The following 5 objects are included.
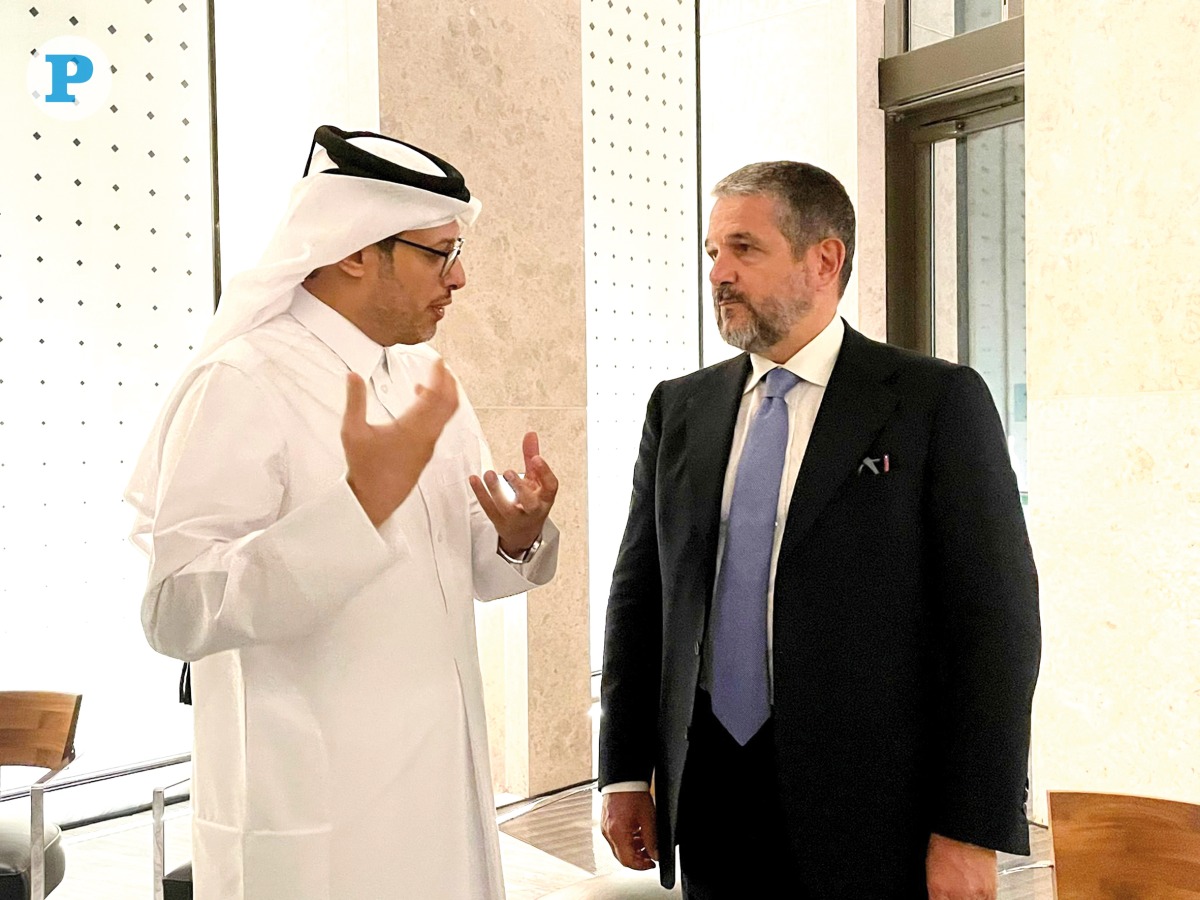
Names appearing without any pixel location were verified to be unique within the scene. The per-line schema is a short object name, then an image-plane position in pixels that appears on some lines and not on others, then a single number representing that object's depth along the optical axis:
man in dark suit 1.98
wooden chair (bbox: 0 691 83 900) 2.88
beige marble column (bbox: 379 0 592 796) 4.36
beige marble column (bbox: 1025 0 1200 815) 3.56
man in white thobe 1.69
